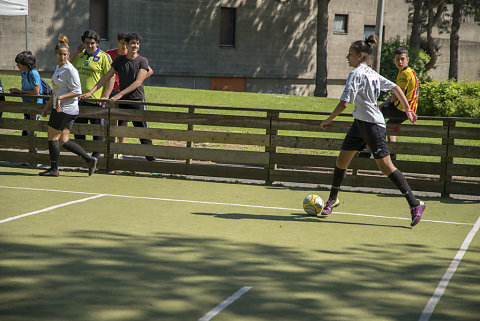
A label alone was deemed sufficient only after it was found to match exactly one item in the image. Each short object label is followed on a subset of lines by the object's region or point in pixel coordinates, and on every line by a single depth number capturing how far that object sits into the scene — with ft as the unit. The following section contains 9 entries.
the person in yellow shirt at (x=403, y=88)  35.70
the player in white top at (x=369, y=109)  26.55
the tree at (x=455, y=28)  135.54
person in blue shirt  40.75
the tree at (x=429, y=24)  123.54
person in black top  38.29
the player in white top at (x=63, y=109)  34.55
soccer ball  27.99
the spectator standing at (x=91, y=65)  39.17
